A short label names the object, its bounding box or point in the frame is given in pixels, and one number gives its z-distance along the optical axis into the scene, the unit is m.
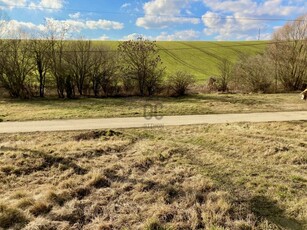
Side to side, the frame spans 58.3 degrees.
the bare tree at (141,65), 22.42
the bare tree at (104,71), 22.58
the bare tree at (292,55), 26.41
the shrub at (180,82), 22.27
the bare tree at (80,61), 22.39
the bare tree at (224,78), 24.97
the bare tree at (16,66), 21.88
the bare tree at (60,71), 22.08
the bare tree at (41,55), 22.20
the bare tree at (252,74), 25.14
